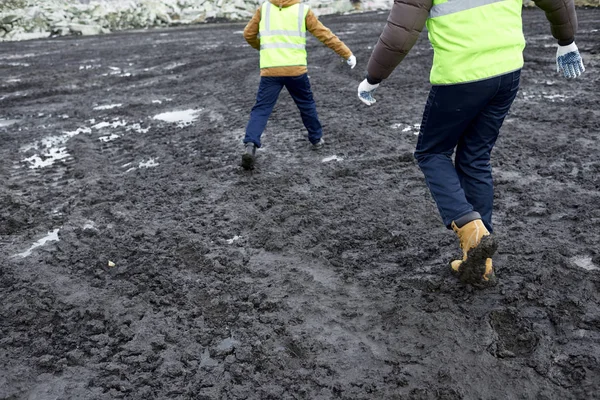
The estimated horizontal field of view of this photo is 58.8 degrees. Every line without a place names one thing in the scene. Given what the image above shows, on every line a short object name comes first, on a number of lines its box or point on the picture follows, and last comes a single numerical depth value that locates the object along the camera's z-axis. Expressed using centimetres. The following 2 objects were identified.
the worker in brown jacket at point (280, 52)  499
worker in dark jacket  266
